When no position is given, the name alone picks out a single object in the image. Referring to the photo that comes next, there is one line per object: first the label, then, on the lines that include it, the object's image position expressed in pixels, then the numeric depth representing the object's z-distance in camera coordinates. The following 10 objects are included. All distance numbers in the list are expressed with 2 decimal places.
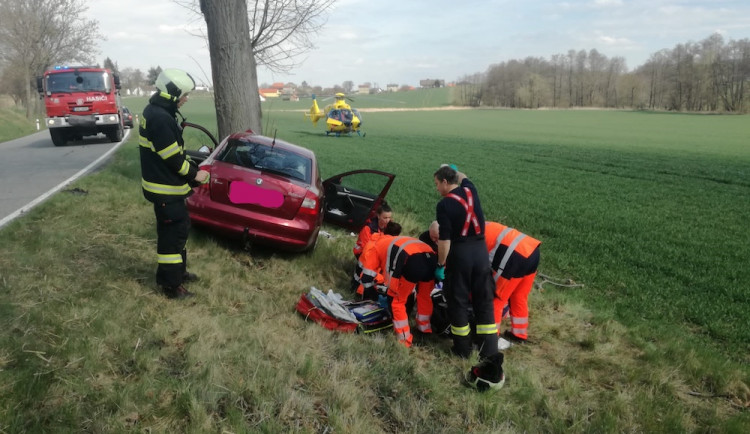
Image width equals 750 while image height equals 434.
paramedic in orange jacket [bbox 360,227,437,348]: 4.40
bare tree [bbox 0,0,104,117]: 35.38
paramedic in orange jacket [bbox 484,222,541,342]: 4.38
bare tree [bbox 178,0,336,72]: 12.10
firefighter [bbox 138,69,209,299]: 4.07
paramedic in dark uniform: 3.98
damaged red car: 5.50
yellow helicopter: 32.19
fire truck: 16.27
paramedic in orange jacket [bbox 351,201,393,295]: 5.66
